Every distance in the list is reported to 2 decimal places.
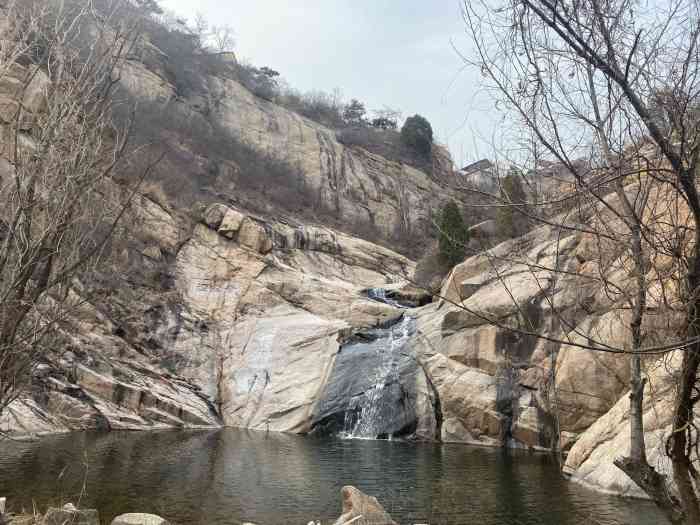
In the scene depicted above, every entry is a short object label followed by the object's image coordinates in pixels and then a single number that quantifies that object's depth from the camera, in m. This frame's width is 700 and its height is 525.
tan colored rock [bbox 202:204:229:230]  31.56
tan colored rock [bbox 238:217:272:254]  31.12
